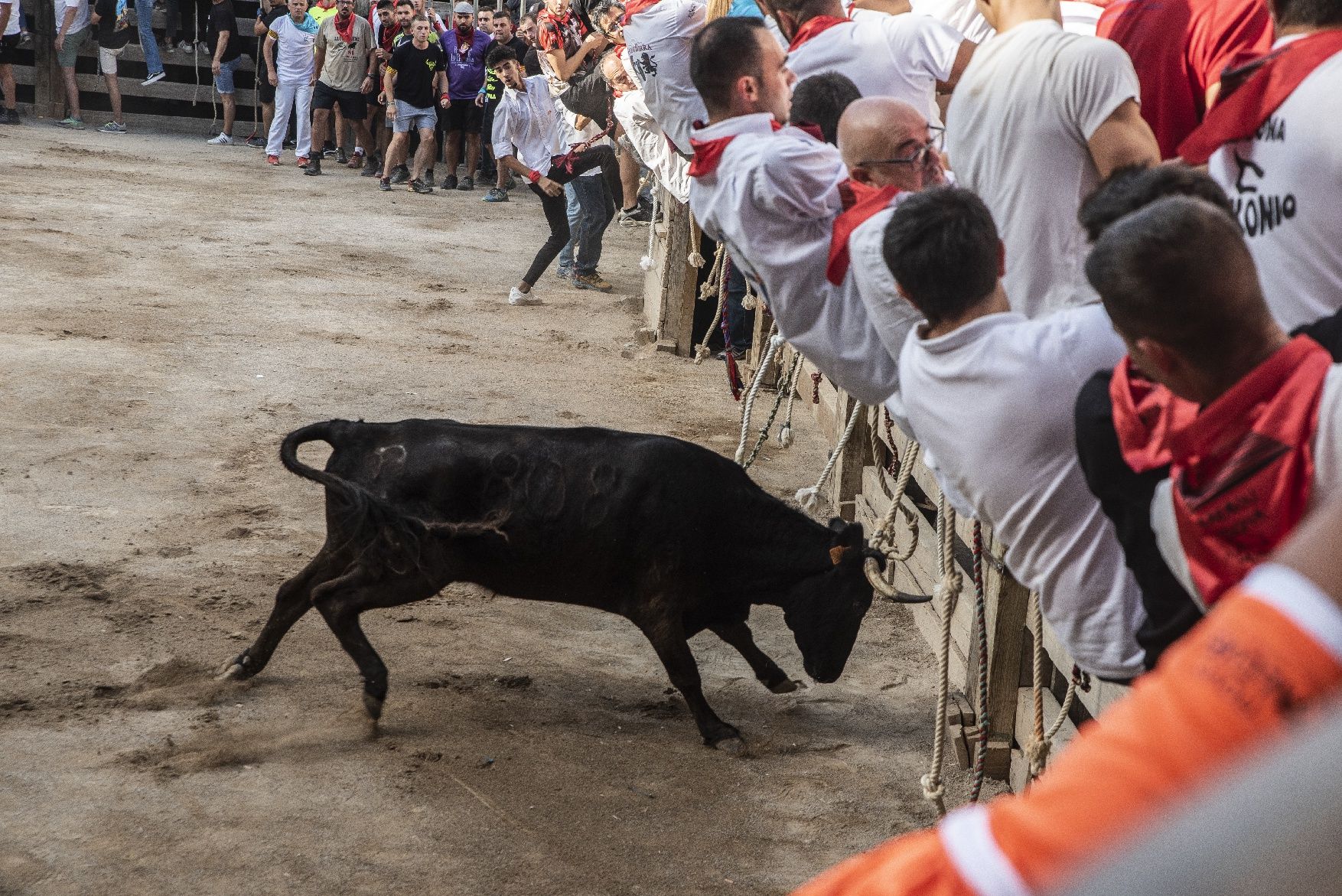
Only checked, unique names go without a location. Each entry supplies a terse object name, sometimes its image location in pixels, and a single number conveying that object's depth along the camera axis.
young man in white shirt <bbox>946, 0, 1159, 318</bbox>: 2.59
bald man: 3.15
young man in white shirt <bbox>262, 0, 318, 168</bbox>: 17.27
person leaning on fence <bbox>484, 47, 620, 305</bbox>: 10.97
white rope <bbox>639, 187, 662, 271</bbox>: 10.22
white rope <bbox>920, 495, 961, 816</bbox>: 3.60
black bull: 4.48
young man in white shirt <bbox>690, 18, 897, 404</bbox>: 3.51
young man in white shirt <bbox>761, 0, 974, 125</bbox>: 4.00
